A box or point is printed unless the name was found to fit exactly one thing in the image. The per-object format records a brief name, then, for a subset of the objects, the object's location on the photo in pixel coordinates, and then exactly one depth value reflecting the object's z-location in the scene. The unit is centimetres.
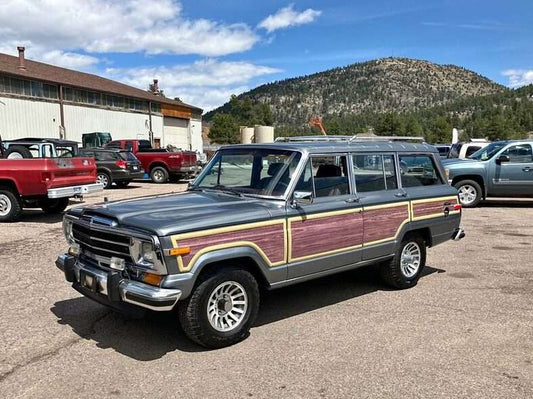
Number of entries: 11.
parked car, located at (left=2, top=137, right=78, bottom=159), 1215
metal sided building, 3500
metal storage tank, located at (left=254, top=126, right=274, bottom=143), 5201
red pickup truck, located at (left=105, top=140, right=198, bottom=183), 2244
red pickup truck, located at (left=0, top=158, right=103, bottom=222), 1061
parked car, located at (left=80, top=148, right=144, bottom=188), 1956
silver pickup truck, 1396
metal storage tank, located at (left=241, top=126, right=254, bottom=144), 6136
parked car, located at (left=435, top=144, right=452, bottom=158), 2714
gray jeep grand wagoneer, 411
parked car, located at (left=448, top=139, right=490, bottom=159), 1915
